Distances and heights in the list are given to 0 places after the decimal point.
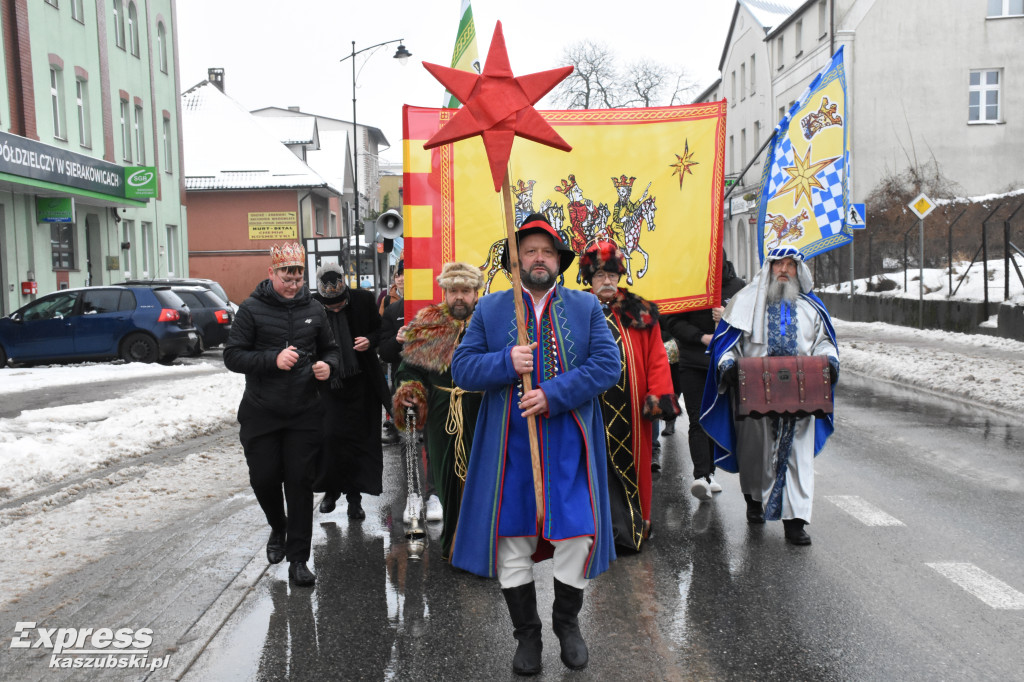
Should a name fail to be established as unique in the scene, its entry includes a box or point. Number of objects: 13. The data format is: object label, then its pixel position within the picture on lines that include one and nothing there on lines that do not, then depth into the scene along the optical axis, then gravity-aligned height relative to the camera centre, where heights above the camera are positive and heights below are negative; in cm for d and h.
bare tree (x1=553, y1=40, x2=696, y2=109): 5594 +1070
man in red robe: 585 -63
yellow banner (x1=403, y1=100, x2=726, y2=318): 668 +53
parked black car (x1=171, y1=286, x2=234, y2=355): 2125 -73
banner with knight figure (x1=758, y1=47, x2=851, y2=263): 820 +78
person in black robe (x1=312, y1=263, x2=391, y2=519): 687 -85
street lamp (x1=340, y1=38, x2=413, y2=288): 3050 +672
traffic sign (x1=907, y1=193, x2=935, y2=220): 2188 +134
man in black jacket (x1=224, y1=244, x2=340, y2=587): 538 -62
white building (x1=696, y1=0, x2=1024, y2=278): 3466 +625
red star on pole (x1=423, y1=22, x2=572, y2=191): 416 +69
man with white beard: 612 -52
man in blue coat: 400 -71
